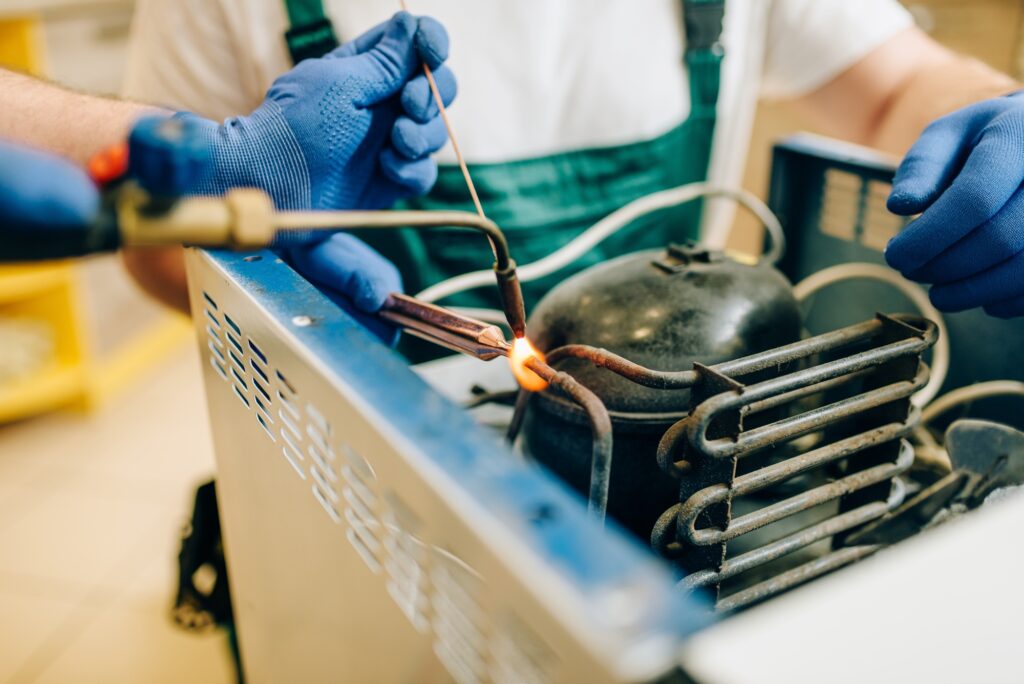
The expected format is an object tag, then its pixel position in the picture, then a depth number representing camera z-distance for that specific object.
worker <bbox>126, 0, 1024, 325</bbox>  1.01
